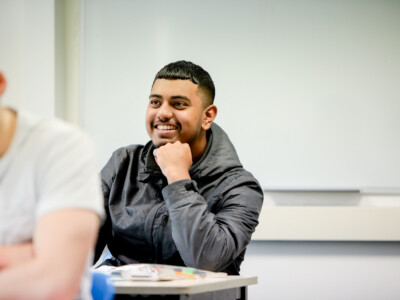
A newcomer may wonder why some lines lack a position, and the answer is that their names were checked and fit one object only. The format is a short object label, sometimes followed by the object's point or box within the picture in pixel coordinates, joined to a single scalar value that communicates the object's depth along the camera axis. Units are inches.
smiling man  115.3
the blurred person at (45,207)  78.3
